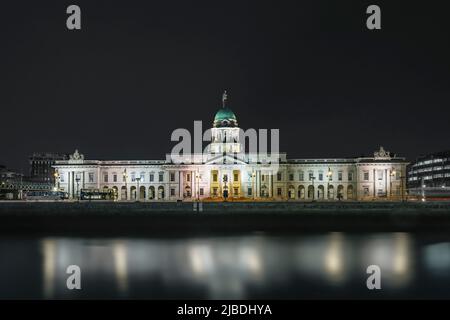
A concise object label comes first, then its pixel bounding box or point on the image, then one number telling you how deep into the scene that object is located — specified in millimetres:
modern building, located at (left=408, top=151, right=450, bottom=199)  189375
